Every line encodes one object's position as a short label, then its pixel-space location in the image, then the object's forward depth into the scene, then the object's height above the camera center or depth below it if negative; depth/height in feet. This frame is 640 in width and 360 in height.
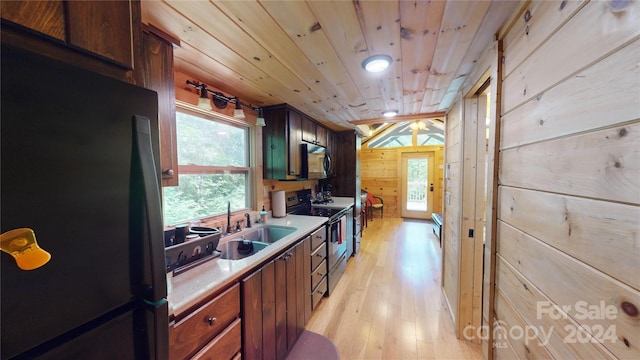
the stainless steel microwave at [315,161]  9.12 +0.60
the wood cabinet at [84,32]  1.54 +1.21
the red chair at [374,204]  20.31 -3.09
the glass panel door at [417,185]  20.59 -1.23
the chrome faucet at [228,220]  6.20 -1.35
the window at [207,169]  5.39 +0.18
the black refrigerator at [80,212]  1.41 -0.28
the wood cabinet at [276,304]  4.36 -3.15
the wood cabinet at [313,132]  9.43 +2.05
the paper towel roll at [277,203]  8.41 -1.17
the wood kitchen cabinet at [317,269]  6.93 -3.42
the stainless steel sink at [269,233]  6.84 -1.95
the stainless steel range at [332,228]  8.57 -2.37
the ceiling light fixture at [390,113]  8.85 +2.60
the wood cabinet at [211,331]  3.09 -2.55
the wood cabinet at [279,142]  7.98 +1.22
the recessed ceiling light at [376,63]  4.58 +2.49
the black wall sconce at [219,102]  5.34 +2.13
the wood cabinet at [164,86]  3.60 +1.62
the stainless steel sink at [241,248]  5.82 -2.06
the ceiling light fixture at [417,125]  19.99 +4.56
